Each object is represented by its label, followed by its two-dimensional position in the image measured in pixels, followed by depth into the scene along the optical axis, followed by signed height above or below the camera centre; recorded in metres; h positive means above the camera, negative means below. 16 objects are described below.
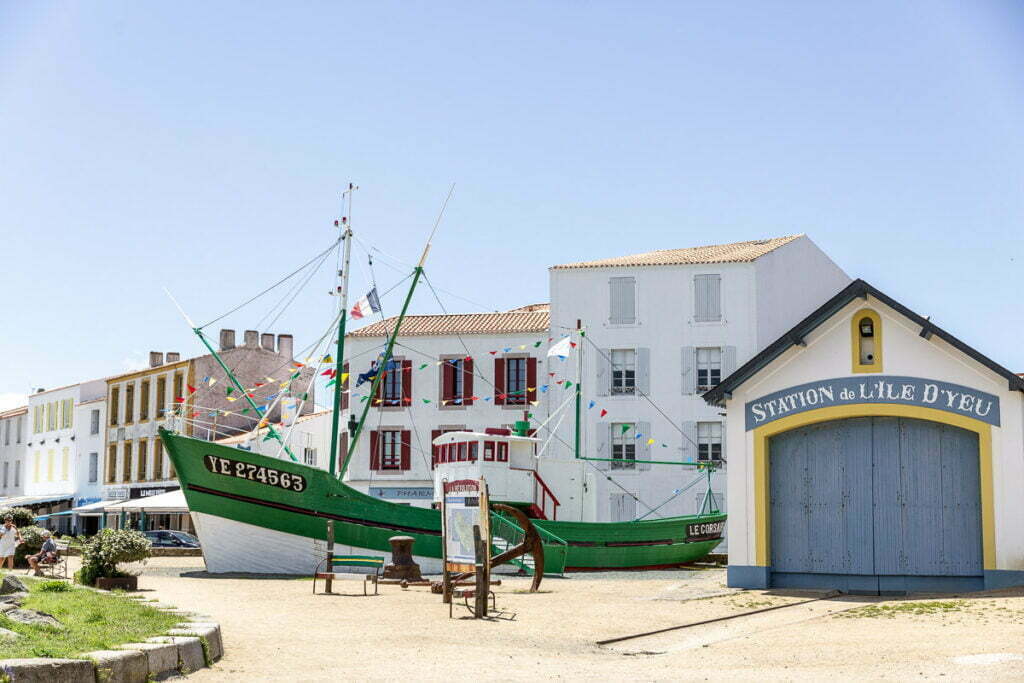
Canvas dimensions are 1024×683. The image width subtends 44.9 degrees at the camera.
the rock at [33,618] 11.91 -1.24
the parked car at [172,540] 42.47 -1.67
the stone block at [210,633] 12.16 -1.40
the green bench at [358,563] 22.66 -1.33
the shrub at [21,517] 39.50 -0.83
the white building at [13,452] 71.12 +2.27
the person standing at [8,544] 28.42 -1.21
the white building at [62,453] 63.09 +2.00
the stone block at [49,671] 8.88 -1.32
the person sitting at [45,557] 26.03 -1.39
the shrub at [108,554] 21.12 -1.07
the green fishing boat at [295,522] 28.92 -0.72
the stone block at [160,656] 10.59 -1.43
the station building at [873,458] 20.02 +0.59
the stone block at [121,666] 9.75 -1.41
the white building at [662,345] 43.34 +5.22
